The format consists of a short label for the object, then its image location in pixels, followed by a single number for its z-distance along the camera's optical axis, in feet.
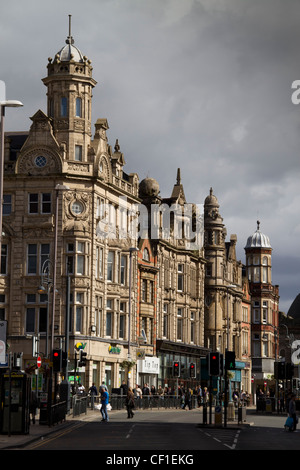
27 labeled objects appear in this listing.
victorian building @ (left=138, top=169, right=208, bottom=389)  280.10
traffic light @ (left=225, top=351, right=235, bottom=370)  146.10
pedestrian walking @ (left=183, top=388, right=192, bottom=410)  243.60
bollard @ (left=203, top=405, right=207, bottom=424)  145.69
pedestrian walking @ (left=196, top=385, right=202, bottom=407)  266.98
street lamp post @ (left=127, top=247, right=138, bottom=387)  228.22
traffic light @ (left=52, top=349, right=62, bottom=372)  144.46
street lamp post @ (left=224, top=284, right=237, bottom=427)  138.93
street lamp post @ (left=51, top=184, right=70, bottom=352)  168.55
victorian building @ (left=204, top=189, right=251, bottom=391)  348.59
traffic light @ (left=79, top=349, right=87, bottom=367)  181.54
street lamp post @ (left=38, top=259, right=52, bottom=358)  183.15
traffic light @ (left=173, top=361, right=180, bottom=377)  228.63
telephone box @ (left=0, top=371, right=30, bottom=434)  111.86
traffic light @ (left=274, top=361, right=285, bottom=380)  205.87
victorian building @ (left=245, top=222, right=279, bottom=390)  433.89
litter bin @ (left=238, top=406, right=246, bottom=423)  156.29
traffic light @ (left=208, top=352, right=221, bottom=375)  142.61
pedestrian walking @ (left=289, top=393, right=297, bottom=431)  140.05
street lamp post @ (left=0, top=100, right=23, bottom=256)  108.61
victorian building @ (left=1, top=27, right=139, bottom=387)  233.35
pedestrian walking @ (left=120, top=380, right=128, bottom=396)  214.07
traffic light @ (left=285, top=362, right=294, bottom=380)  206.28
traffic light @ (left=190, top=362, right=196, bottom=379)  313.61
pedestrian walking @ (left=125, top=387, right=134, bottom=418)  163.79
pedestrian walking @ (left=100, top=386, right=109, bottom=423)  153.07
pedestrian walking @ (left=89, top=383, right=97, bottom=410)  201.90
